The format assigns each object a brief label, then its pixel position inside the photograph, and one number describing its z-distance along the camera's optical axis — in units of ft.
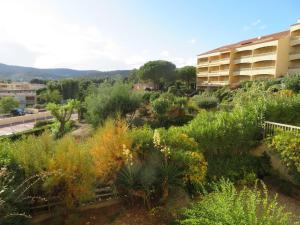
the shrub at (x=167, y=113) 64.99
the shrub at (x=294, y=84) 51.20
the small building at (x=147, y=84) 173.49
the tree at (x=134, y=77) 170.87
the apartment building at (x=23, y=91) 204.73
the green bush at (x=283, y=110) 25.83
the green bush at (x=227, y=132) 22.09
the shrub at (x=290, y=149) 20.14
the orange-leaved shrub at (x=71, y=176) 15.46
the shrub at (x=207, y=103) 74.54
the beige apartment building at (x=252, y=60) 95.42
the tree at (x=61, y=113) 62.04
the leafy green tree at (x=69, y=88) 194.67
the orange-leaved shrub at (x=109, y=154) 16.83
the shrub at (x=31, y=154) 15.62
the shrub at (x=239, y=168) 21.54
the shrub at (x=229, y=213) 10.06
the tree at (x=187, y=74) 156.50
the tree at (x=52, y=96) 177.66
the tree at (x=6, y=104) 150.13
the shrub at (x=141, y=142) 18.31
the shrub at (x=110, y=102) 62.16
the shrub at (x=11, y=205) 13.10
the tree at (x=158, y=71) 154.74
